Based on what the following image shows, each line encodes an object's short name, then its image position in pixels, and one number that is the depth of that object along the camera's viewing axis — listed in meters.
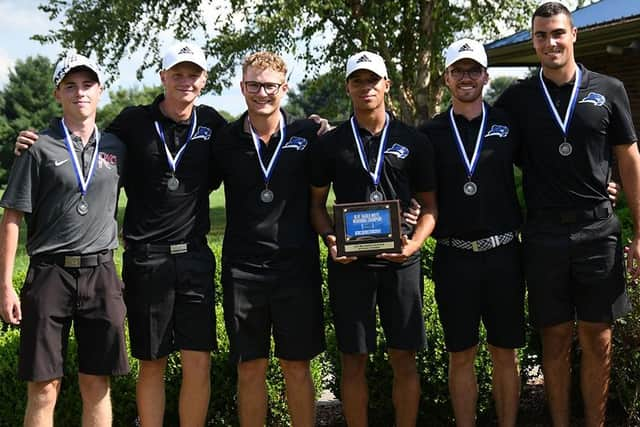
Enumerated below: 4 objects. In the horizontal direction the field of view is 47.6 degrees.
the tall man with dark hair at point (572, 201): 4.66
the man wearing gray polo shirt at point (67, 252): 4.30
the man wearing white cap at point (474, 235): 4.69
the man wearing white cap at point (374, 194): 4.65
